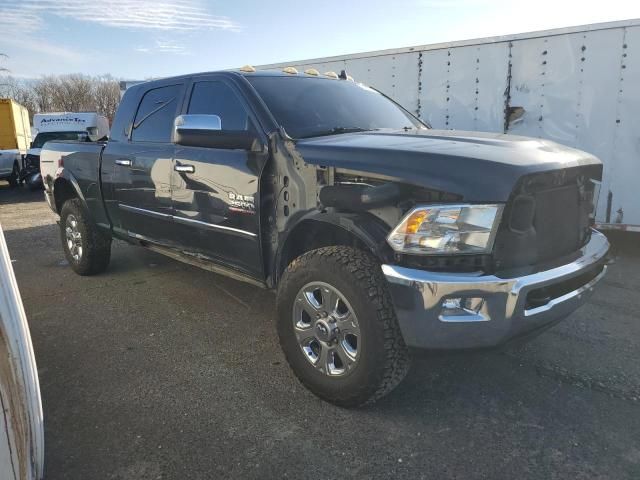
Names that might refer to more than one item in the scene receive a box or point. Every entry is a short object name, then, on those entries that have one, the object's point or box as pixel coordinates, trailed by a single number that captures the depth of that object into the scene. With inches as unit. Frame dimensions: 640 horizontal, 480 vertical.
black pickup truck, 90.0
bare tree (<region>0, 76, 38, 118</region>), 2219.1
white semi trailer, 228.2
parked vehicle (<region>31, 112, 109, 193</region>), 604.4
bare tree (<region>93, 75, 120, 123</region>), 2349.9
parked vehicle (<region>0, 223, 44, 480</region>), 72.2
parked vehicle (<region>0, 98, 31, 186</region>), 628.4
